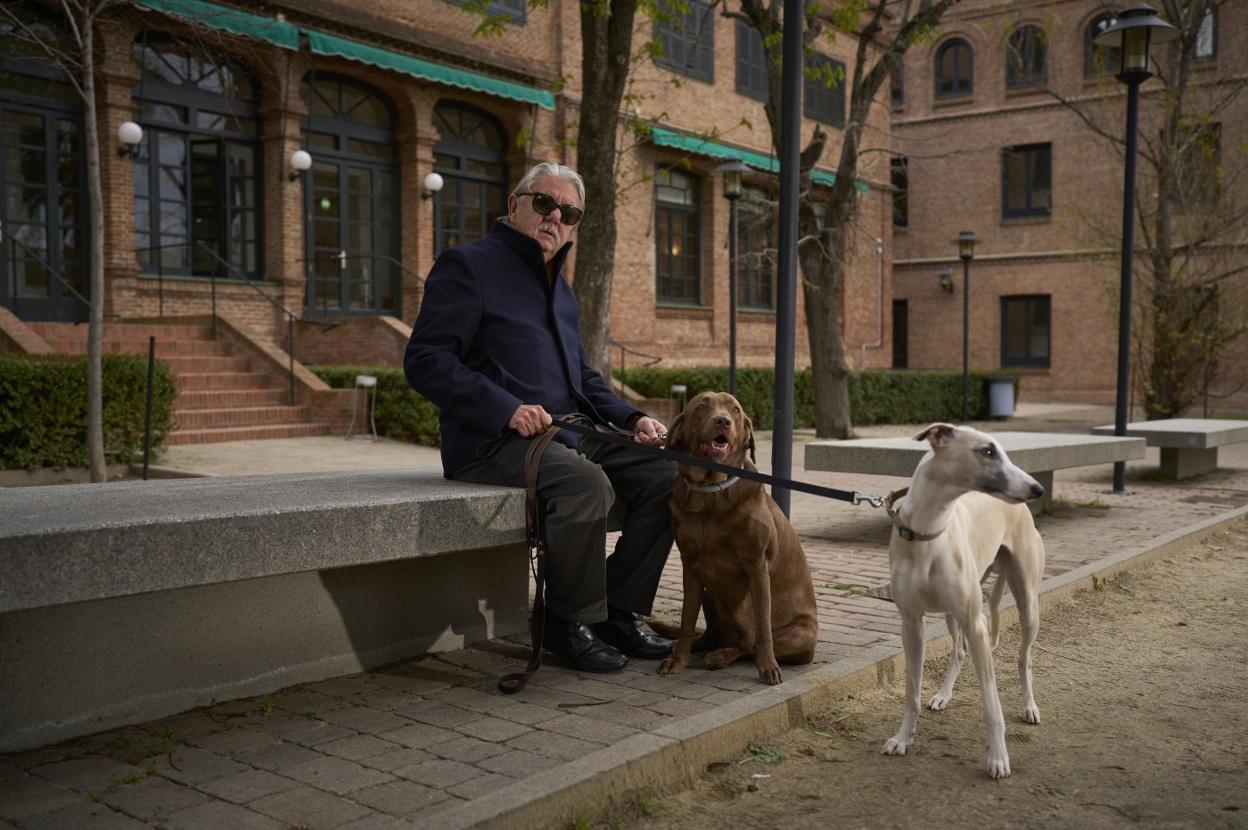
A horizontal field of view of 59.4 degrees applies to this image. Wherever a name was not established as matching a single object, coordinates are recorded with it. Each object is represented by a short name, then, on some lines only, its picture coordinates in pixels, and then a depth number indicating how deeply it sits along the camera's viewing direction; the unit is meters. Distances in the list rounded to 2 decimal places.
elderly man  4.16
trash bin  26.00
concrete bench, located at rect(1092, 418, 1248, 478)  11.36
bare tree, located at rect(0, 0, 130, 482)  9.39
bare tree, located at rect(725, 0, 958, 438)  15.64
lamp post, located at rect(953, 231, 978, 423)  24.53
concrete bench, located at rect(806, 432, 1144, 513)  7.48
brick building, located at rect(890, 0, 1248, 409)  31.44
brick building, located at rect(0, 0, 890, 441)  15.32
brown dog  4.02
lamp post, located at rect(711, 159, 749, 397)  16.64
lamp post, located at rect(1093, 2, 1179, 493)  10.32
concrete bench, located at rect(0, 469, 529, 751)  3.13
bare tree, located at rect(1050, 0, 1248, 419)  18.64
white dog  3.36
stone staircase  13.61
